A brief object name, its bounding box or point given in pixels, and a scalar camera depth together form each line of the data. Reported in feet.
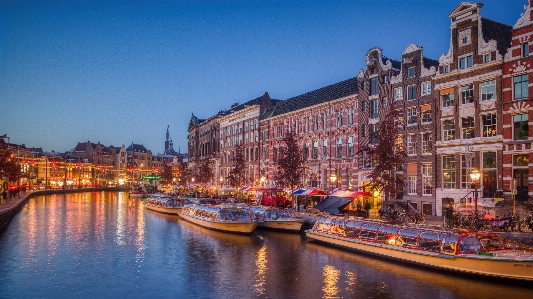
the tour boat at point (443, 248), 83.30
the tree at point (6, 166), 260.42
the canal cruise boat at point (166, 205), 231.09
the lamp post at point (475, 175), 121.70
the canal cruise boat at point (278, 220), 150.32
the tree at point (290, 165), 200.95
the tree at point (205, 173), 351.87
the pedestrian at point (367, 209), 157.81
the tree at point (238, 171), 280.31
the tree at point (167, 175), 499.10
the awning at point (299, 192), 195.62
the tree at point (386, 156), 150.61
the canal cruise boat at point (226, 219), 148.68
